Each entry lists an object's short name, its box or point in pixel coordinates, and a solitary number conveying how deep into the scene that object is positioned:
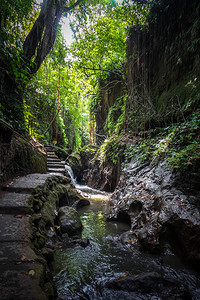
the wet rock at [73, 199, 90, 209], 5.10
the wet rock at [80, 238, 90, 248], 2.78
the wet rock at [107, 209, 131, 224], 3.94
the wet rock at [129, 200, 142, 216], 3.58
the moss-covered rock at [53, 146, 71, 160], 12.21
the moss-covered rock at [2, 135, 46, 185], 3.30
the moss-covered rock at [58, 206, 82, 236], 3.17
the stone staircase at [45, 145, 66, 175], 6.43
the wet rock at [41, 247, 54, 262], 1.97
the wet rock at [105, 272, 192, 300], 1.68
